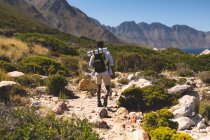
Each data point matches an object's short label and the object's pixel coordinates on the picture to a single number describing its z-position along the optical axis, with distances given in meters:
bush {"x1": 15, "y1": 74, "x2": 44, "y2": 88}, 7.07
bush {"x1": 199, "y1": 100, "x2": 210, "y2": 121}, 5.22
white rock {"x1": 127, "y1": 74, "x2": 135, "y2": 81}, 8.82
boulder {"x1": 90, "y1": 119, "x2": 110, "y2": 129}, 4.69
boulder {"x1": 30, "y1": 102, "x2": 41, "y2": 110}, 5.36
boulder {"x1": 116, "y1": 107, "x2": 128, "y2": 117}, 5.50
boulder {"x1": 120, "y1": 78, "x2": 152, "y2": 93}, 7.30
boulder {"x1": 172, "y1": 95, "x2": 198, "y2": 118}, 5.15
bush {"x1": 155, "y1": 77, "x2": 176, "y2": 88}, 7.57
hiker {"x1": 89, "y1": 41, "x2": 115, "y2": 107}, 6.07
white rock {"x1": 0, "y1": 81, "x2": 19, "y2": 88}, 5.90
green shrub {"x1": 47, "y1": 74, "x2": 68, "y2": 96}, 6.82
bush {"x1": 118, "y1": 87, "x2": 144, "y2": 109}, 6.02
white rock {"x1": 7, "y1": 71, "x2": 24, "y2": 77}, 7.34
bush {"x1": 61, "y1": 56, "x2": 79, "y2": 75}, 9.96
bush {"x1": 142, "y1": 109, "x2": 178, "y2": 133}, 4.56
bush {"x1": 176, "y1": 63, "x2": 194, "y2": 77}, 10.01
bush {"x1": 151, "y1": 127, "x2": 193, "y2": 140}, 3.78
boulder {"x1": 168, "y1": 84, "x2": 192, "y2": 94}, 6.31
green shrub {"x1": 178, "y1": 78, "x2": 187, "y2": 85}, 8.05
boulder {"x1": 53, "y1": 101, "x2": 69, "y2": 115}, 5.25
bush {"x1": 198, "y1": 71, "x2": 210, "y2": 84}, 8.51
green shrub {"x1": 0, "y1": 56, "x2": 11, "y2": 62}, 9.21
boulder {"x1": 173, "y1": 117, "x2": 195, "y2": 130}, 4.77
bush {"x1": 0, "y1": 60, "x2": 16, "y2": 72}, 7.98
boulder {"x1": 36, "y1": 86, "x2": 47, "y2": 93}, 6.83
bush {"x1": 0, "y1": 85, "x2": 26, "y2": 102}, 5.67
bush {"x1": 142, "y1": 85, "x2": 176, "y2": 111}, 5.94
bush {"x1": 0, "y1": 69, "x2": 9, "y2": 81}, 6.86
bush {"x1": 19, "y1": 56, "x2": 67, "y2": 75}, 8.36
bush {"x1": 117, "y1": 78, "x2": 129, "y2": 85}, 8.44
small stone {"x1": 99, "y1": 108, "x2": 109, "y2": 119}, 5.34
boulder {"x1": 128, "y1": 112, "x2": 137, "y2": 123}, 5.06
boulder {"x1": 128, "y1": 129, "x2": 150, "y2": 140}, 4.01
